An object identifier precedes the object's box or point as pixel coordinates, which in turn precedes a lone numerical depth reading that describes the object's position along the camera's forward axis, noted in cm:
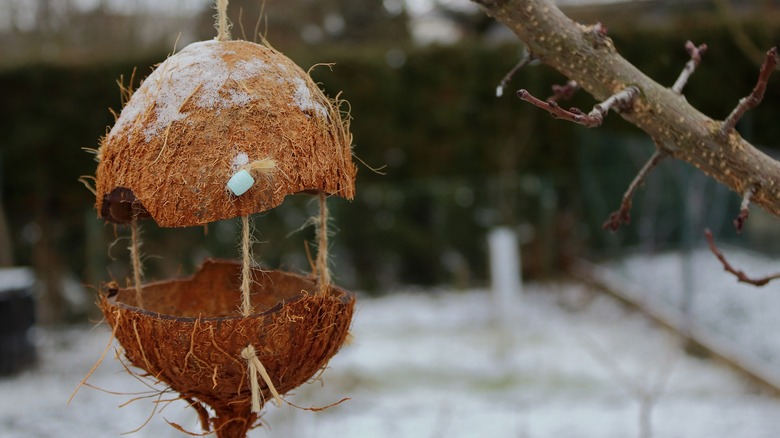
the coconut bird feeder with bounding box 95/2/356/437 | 61
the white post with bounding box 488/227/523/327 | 243
